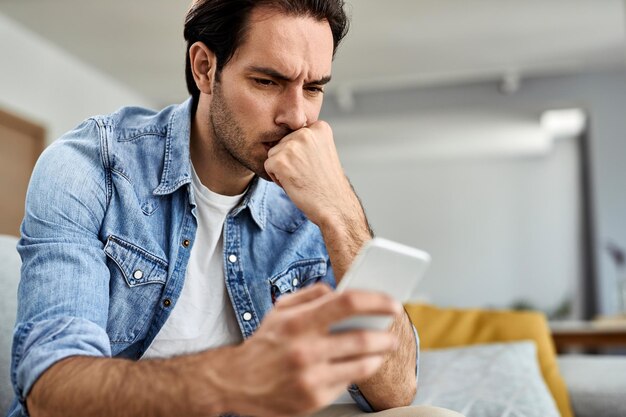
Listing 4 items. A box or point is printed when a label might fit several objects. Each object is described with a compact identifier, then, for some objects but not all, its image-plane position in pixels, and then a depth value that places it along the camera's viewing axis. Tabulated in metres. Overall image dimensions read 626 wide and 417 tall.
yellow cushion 2.29
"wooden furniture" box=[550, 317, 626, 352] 3.15
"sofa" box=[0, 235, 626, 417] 1.37
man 0.89
